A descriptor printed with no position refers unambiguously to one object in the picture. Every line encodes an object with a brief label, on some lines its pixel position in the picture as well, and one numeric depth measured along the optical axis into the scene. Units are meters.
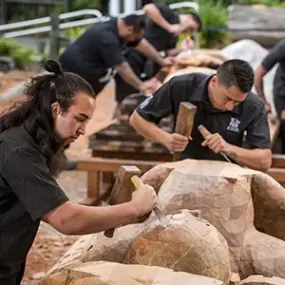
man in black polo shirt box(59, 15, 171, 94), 10.25
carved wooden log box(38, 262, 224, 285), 3.96
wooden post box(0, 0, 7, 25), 25.68
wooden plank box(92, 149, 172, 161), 9.16
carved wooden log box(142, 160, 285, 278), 4.95
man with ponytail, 3.84
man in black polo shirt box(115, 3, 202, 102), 12.34
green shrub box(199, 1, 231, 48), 17.36
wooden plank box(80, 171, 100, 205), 8.60
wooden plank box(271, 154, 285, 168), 8.24
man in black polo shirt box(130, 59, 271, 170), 6.19
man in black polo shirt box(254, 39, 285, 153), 8.80
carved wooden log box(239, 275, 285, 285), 4.23
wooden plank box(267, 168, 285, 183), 7.72
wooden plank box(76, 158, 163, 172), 8.40
